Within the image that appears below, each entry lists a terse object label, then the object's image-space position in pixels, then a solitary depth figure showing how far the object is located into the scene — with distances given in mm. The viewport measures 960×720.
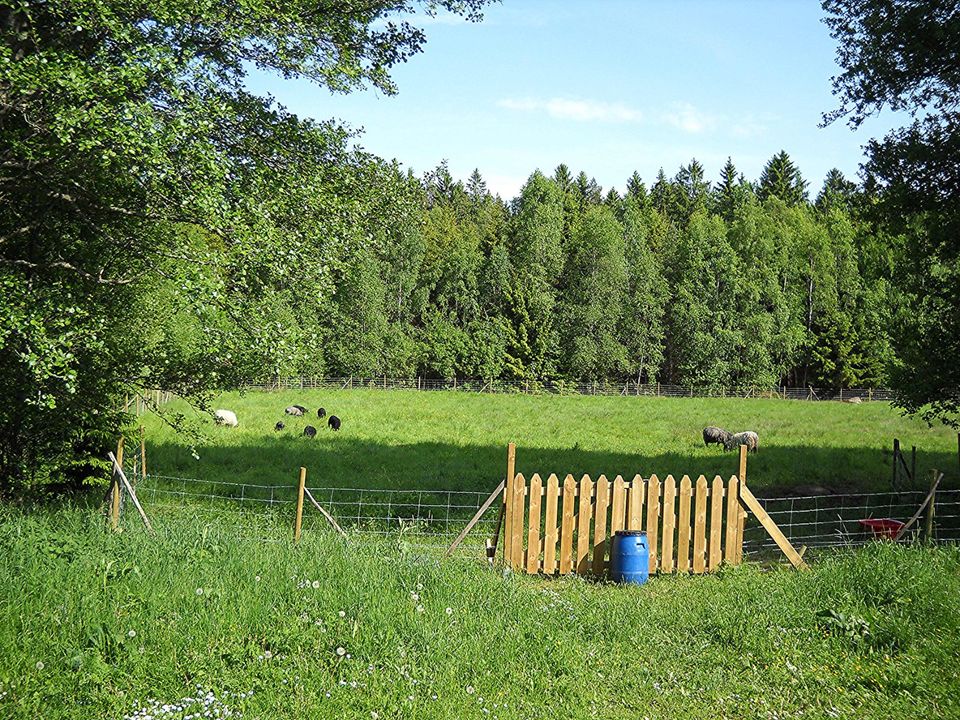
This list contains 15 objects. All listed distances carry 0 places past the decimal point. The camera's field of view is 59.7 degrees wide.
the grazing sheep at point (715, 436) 26844
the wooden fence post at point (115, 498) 11174
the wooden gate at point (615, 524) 11094
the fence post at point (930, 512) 11867
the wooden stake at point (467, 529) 10617
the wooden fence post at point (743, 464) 11430
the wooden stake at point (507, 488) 10914
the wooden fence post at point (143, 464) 15923
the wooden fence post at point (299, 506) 11195
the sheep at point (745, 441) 25984
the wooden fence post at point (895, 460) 18641
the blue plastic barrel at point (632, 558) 10844
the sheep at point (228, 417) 30048
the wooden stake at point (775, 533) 11289
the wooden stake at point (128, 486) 10672
